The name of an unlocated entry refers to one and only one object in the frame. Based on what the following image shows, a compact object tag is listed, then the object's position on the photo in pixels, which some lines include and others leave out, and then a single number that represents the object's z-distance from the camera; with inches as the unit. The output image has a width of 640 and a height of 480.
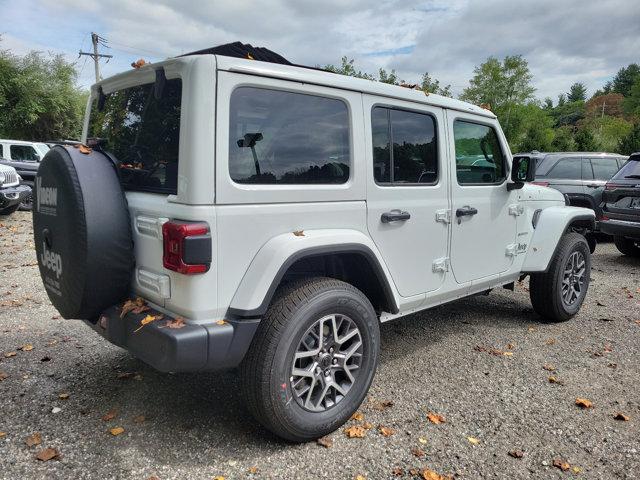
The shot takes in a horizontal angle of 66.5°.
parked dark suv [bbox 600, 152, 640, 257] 300.7
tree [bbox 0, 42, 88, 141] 1077.1
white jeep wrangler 93.7
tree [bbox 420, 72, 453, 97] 1077.8
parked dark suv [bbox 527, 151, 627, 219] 368.8
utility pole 1337.4
